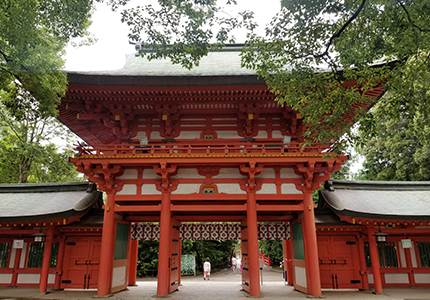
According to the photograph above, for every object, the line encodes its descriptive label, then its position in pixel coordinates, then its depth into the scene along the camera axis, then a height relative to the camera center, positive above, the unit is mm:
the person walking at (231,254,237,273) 22578 -2494
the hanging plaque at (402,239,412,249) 10650 -430
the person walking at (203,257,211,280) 16936 -2171
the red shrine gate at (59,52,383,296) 9055 +2404
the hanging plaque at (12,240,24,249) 10711 -465
